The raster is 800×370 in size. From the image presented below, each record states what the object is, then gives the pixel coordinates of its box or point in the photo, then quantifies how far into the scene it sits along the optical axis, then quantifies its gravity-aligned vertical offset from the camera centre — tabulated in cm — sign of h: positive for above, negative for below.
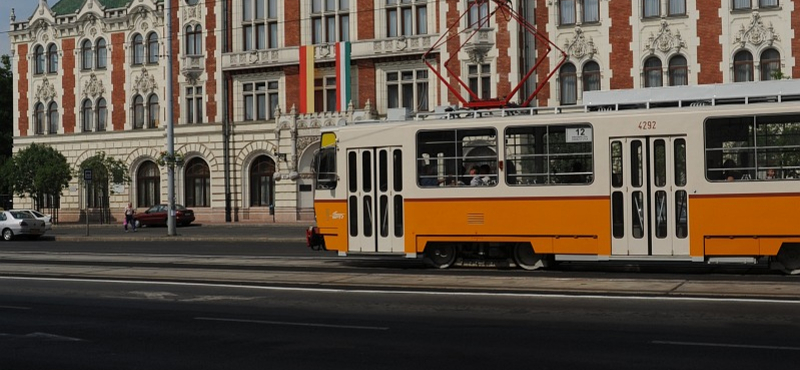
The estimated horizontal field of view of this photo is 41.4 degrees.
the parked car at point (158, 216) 5597 -74
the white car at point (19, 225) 4572 -91
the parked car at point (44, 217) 4716 -59
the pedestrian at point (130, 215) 5150 -60
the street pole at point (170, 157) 4222 +182
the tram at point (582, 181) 1877 +28
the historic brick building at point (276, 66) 4647 +659
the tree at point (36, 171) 6103 +189
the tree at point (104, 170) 6075 +188
